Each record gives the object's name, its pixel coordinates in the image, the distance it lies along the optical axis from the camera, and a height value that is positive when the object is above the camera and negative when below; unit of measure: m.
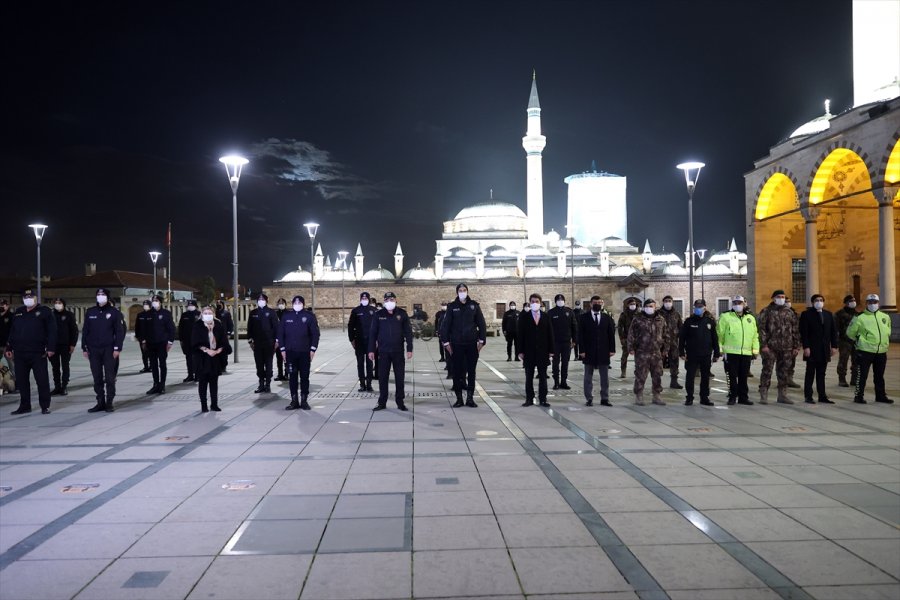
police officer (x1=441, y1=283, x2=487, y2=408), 9.23 -0.49
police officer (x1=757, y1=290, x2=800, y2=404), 9.22 -0.61
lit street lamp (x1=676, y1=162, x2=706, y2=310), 15.20 +2.97
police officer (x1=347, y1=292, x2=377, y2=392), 11.04 -0.47
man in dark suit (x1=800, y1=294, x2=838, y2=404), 9.38 -0.63
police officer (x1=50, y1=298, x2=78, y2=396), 10.79 -0.59
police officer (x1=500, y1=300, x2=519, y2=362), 15.84 -0.51
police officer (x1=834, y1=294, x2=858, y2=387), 10.71 -0.62
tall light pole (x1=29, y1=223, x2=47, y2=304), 24.15 +3.00
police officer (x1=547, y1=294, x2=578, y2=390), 10.28 -0.51
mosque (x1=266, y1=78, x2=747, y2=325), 48.31 +2.54
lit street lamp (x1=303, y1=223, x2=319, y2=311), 27.73 +3.33
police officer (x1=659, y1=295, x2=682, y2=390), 11.13 -0.69
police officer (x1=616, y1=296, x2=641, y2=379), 11.67 -0.40
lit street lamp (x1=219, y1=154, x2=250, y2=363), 16.16 +3.58
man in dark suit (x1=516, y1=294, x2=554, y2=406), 9.14 -0.60
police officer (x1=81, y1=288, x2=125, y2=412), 8.88 -0.53
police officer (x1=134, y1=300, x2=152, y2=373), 11.34 -0.31
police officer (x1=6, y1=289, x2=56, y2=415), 8.76 -0.54
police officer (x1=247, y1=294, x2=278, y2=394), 10.94 -0.60
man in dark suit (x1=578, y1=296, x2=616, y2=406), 9.26 -0.65
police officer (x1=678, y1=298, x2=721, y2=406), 9.26 -0.71
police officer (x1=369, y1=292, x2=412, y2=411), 8.81 -0.53
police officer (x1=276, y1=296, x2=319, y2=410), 9.02 -0.52
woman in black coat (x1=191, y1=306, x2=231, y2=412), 8.68 -0.62
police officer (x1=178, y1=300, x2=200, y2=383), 12.29 -0.42
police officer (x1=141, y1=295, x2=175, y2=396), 11.00 -0.58
